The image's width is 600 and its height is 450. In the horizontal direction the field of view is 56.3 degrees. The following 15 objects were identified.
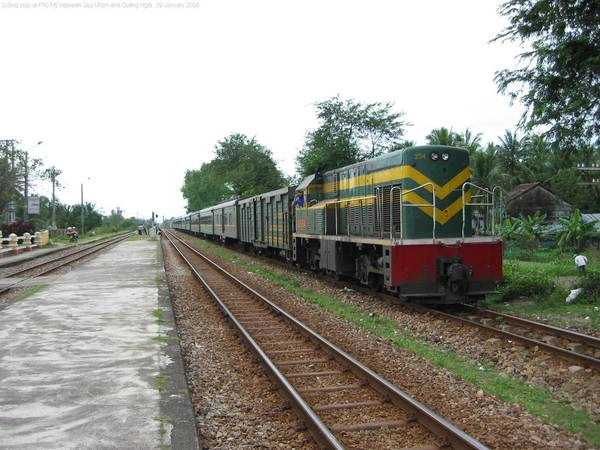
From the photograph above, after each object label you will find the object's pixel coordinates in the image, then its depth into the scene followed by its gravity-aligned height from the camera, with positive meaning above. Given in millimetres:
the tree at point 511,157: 54625 +6579
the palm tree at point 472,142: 52719 +7806
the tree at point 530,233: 24891 -576
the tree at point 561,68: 9016 +2583
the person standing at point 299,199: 17327 +807
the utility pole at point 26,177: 44312 +4307
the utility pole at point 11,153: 41091 +5886
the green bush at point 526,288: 11891 -1454
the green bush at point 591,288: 10828 -1370
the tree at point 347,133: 28141 +4790
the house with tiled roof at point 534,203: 40125 +1235
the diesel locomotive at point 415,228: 10391 -118
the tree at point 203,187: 88562 +7294
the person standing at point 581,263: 12969 -1021
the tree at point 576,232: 22141 -523
